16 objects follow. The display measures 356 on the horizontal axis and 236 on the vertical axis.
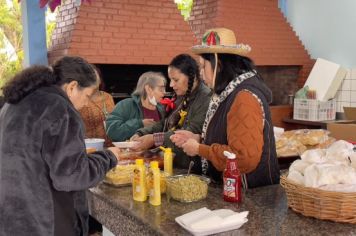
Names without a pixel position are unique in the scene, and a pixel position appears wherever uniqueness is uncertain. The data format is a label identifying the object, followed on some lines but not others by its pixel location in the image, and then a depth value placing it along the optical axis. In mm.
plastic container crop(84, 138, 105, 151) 2416
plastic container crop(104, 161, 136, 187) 2014
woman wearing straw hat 1760
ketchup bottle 1659
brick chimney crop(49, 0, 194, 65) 4742
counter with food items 1456
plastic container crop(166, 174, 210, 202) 1738
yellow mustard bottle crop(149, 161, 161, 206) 1711
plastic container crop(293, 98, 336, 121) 5637
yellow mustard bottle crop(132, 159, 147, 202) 1774
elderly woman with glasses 3287
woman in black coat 1541
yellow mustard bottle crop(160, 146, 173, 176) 2125
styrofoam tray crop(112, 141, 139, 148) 2363
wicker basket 1443
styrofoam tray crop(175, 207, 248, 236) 1401
